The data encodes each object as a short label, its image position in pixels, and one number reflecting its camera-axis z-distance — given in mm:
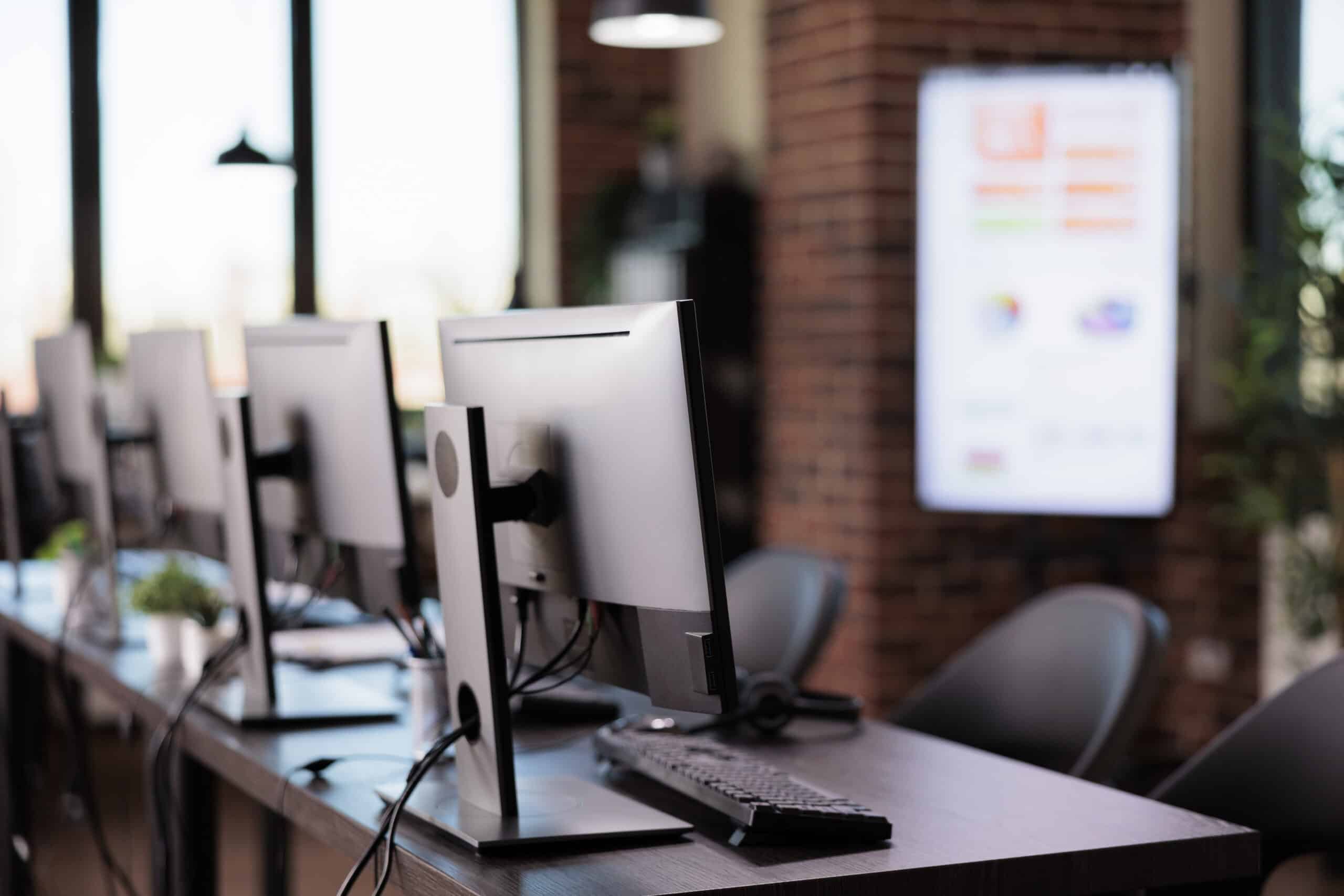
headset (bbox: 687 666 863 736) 2195
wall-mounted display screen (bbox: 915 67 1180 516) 4316
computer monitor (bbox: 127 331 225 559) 2611
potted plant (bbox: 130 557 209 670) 2637
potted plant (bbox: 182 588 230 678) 2576
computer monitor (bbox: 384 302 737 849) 1501
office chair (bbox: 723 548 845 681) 2863
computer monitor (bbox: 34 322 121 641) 2906
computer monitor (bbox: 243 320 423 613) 2055
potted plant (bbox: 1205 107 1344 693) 3963
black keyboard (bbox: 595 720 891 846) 1591
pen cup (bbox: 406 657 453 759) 1988
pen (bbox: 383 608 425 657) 2041
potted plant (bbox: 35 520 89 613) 3143
